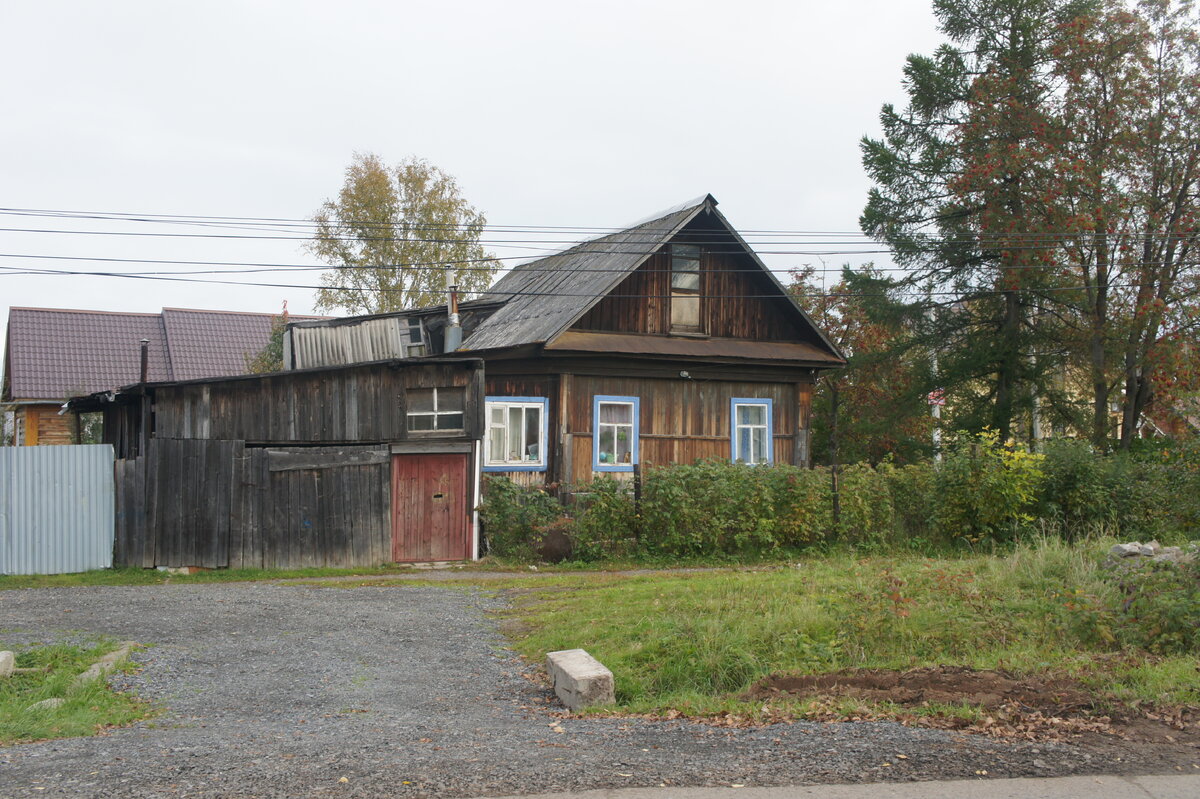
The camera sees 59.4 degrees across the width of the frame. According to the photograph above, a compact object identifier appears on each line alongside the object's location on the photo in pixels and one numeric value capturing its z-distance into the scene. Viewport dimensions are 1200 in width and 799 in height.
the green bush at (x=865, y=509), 18.34
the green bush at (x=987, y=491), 17.50
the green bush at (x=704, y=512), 17.62
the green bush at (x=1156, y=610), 8.85
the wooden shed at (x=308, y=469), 16.75
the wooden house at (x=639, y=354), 20.64
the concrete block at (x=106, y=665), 8.48
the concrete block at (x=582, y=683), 8.01
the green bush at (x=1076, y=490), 17.80
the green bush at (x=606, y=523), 17.72
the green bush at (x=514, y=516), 18.02
